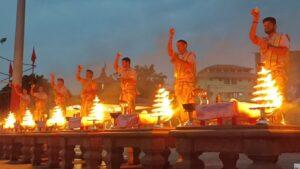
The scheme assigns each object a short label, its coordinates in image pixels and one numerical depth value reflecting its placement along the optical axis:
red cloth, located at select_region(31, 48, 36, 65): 30.44
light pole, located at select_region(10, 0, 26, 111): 20.84
